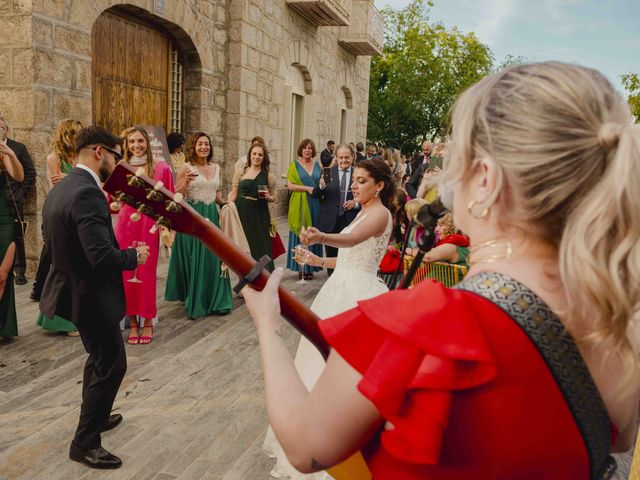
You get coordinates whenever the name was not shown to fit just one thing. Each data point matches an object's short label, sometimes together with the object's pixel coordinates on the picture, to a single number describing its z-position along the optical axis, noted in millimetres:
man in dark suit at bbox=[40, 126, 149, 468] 2914
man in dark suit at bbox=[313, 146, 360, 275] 7574
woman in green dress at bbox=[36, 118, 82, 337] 4453
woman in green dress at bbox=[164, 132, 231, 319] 5766
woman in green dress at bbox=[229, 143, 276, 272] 6770
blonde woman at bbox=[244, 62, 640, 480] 866
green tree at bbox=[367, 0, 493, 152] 32312
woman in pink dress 4973
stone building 6105
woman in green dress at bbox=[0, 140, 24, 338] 4594
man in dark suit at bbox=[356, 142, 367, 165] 13227
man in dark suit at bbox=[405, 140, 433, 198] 10163
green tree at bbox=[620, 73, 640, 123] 21531
